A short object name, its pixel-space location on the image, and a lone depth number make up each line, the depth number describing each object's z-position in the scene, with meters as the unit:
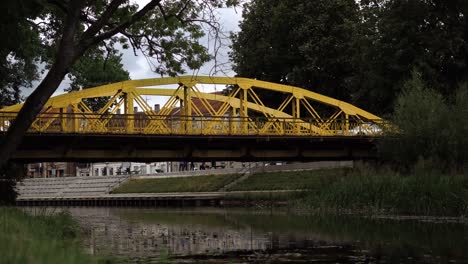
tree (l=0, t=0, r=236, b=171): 18.58
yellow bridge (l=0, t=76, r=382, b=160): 38.72
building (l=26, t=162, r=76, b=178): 137.75
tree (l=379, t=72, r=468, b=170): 38.67
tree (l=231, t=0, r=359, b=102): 63.69
